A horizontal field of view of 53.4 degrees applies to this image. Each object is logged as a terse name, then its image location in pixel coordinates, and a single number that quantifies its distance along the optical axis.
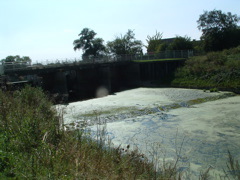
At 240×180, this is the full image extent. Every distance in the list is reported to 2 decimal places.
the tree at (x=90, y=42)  69.00
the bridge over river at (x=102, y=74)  32.38
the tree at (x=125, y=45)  70.44
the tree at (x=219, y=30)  42.06
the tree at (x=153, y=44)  64.86
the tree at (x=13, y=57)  72.50
